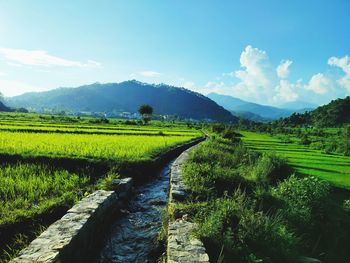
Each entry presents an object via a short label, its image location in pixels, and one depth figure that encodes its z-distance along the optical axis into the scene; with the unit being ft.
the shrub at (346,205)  47.50
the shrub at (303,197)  38.06
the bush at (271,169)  51.11
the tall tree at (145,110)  303.48
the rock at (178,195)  29.86
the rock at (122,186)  33.26
